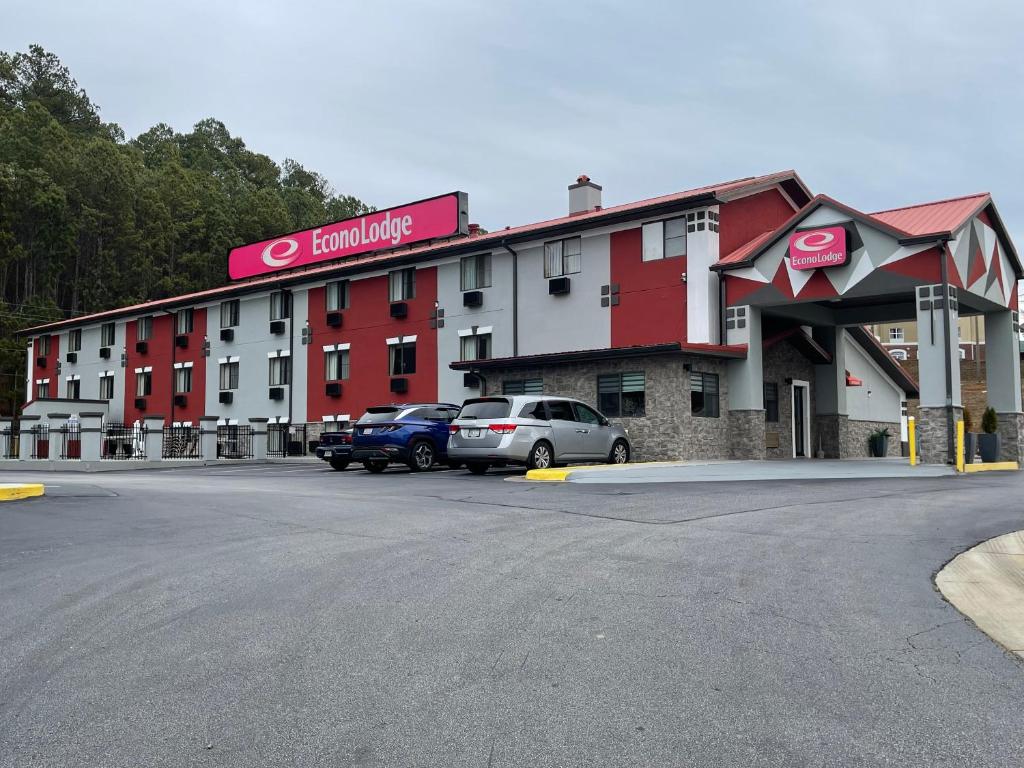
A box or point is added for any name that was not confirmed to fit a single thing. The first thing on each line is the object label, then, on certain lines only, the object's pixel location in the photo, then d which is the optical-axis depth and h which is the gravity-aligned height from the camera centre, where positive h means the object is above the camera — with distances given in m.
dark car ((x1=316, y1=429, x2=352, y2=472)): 24.22 -0.49
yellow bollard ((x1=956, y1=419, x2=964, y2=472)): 21.27 -0.42
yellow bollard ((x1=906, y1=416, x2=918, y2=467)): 22.11 -0.14
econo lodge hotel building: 24.00 +3.63
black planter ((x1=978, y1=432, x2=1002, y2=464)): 24.80 -0.51
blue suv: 22.05 -0.14
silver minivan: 19.80 -0.06
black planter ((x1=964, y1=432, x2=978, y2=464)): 24.06 -0.49
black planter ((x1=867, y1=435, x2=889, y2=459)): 33.75 -0.64
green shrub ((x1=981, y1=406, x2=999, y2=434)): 25.41 +0.14
